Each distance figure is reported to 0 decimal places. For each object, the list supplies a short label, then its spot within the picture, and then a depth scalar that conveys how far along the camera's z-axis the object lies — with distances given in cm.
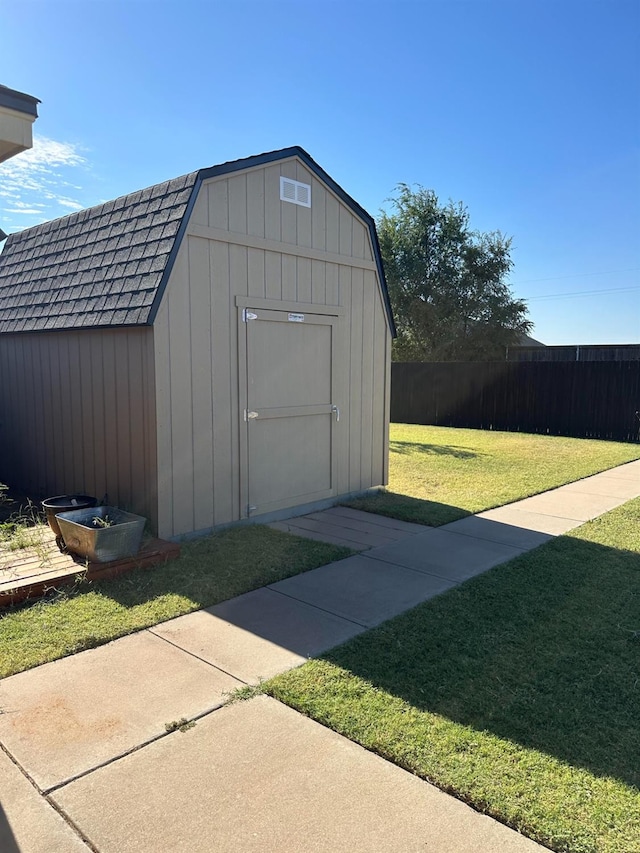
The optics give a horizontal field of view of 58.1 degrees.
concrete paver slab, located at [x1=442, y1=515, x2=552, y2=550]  540
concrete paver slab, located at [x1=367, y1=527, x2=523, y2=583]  462
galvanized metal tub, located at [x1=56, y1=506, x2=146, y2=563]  408
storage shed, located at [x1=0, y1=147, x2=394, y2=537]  493
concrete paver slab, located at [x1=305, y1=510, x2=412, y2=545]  558
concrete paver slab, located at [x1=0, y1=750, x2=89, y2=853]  184
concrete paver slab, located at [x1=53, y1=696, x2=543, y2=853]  188
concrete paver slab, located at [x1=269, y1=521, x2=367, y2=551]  520
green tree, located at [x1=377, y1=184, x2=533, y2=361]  2314
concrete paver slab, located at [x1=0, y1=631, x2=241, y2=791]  233
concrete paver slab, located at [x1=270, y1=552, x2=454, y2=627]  378
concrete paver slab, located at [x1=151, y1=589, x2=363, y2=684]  309
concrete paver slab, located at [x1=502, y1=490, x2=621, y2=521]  653
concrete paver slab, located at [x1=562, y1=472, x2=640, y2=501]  760
